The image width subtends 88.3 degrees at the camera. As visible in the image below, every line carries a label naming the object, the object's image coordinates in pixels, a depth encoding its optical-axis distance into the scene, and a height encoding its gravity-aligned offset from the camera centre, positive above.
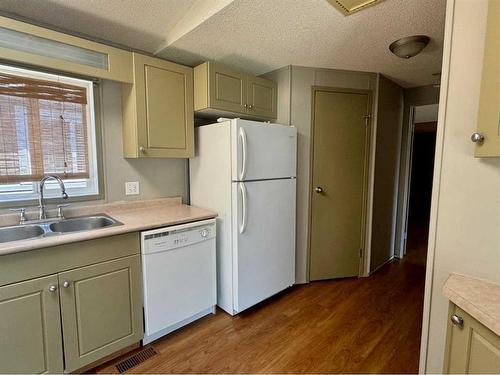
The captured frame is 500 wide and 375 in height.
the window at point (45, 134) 1.69 +0.21
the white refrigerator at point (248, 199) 2.00 -0.29
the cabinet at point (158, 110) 1.93 +0.42
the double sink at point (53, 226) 1.61 -0.43
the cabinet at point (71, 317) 1.31 -0.87
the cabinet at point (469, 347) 0.80 -0.61
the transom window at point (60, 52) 1.46 +0.70
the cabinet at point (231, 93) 2.11 +0.63
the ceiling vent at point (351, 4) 1.43 +0.91
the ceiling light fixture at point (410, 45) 1.86 +0.89
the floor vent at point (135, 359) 1.63 -1.28
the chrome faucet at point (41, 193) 1.73 -0.21
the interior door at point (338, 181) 2.61 -0.17
